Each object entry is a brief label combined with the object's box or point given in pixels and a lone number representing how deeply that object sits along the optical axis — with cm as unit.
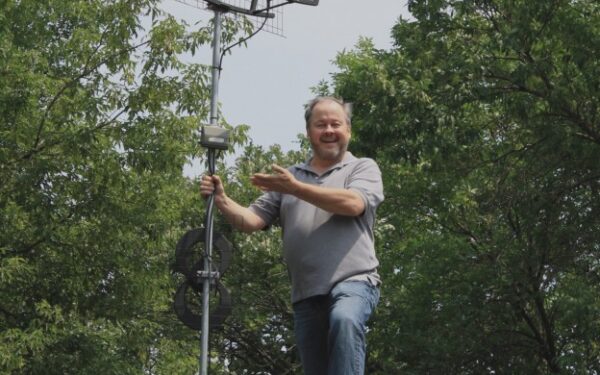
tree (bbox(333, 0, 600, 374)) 1538
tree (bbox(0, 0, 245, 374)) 1666
